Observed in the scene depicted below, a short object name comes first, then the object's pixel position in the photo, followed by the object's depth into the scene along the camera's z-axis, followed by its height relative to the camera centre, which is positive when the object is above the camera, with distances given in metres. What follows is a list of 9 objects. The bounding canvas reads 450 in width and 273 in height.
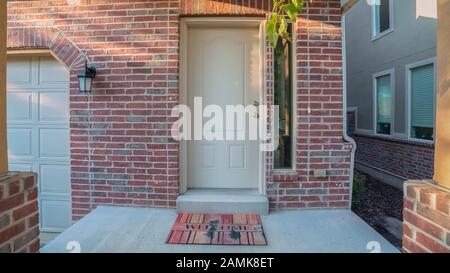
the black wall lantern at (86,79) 3.33 +0.56
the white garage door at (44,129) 3.76 +0.02
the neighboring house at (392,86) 5.55 +0.96
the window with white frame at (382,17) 6.57 +2.52
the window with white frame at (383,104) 6.84 +0.63
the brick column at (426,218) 1.36 -0.41
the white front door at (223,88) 3.59 +0.50
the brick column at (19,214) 1.48 -0.42
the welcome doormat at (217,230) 2.64 -0.90
